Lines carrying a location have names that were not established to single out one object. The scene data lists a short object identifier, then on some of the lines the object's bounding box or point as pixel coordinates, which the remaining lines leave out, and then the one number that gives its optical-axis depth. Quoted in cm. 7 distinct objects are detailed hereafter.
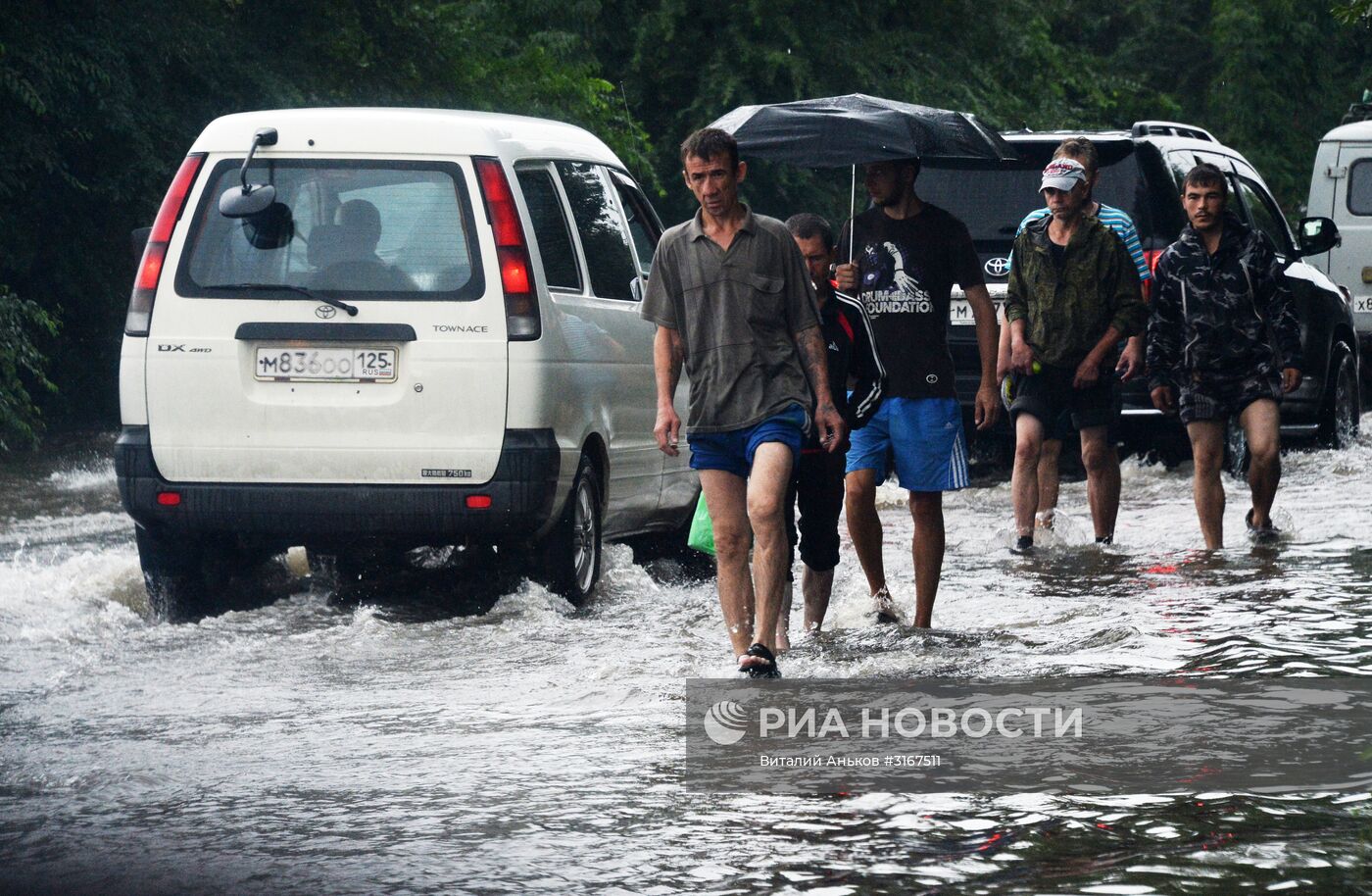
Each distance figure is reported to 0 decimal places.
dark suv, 2461
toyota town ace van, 1598
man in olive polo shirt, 1386
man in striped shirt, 1953
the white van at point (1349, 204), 4222
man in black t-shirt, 1577
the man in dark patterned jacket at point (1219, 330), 1928
